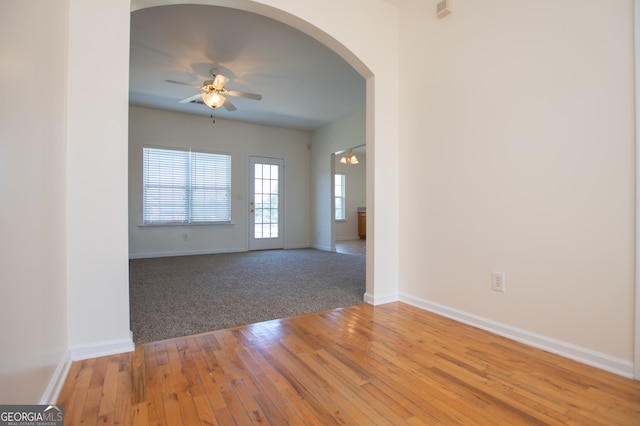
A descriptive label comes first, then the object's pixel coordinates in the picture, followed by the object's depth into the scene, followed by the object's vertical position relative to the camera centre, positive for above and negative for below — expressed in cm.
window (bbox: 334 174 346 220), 965 +50
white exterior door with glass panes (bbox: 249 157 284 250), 673 +18
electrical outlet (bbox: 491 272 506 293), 211 -48
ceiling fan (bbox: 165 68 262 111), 359 +145
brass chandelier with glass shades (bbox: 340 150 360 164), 659 +114
